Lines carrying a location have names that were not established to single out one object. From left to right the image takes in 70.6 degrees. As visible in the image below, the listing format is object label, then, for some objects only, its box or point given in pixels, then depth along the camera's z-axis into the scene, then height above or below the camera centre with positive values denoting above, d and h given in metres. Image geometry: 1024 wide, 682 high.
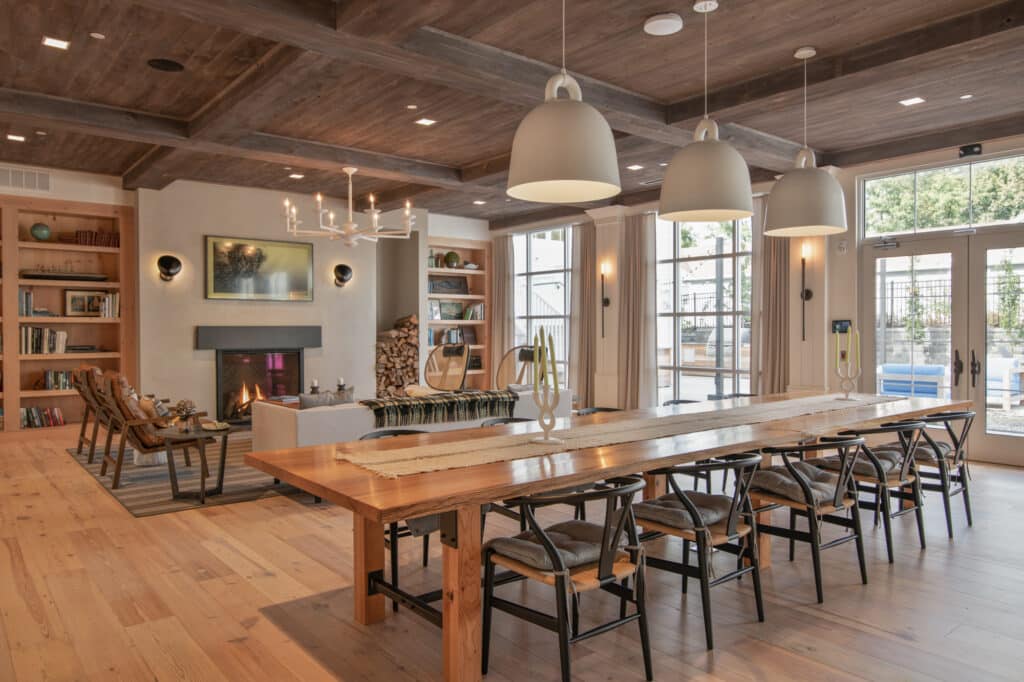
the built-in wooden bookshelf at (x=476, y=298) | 11.12 +0.57
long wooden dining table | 2.27 -0.50
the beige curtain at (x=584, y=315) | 9.80 +0.25
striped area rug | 4.99 -1.15
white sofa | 5.11 -0.66
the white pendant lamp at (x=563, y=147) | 2.65 +0.69
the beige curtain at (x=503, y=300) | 11.10 +0.53
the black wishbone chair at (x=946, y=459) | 4.14 -0.78
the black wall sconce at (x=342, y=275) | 9.45 +0.79
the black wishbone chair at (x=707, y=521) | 2.77 -0.77
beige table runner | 2.71 -0.47
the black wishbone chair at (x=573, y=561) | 2.36 -0.78
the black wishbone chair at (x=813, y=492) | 3.23 -0.76
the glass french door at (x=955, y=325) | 6.22 +0.04
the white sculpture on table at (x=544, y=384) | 2.98 -0.21
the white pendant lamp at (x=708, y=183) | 3.26 +0.68
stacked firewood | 10.29 -0.33
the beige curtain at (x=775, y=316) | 7.57 +0.16
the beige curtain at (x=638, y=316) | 9.03 +0.21
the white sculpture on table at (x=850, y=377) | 4.71 -0.32
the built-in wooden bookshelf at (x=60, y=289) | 7.69 +0.56
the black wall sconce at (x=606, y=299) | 9.50 +0.45
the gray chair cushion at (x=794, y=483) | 3.36 -0.74
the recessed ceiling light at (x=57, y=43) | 4.32 +1.79
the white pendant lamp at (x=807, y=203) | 3.67 +0.66
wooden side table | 5.12 -0.79
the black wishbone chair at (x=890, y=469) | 3.68 -0.75
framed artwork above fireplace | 8.54 +0.81
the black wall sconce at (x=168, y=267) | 8.11 +0.79
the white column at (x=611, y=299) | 9.38 +0.41
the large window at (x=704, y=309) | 8.34 +0.27
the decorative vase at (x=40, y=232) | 7.87 +1.17
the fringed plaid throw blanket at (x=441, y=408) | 5.49 -0.59
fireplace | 8.66 -0.52
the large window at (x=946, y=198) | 6.21 +1.20
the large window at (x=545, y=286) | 10.53 +0.72
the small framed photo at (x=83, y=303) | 8.15 +0.40
